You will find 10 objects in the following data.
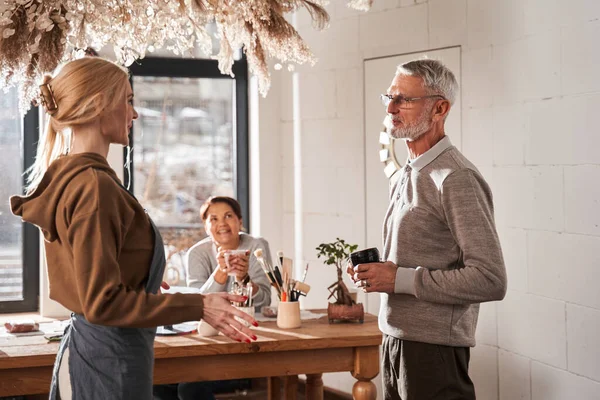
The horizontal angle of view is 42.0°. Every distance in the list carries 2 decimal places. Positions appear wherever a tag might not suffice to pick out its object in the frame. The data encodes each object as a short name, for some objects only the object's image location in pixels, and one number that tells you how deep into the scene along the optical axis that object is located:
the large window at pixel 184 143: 4.71
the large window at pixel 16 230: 4.45
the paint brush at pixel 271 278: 3.06
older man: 2.07
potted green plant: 3.14
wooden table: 2.60
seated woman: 3.63
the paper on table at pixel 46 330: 2.94
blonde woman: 1.60
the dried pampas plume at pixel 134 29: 3.15
